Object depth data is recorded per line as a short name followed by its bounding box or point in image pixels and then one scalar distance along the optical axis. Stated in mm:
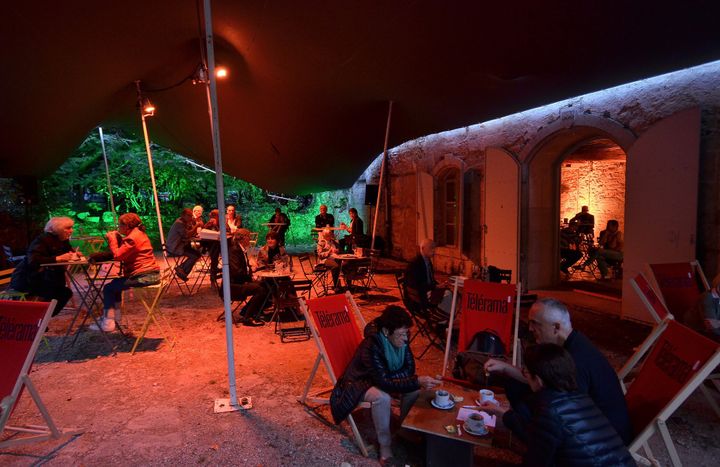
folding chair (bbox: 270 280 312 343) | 5379
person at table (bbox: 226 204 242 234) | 8469
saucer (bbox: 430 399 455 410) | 2665
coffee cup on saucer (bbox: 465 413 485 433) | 2343
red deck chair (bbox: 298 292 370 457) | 3303
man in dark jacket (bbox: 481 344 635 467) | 1814
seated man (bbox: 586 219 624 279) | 8266
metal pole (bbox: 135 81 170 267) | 6746
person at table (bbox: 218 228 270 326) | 5812
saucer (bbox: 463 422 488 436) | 2316
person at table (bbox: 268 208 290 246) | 11691
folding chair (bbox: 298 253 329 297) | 7568
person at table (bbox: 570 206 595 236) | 10336
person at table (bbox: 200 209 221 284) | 7555
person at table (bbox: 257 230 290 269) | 9352
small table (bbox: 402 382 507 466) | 2346
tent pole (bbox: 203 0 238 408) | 3135
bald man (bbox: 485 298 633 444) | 2236
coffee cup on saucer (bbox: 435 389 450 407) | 2680
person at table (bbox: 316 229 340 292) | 8891
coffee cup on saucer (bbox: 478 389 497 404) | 2662
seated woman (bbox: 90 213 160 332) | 5105
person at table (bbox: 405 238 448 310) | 4758
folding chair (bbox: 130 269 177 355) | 4793
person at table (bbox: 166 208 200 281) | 7090
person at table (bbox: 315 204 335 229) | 11483
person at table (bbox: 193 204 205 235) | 8491
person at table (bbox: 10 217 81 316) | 4555
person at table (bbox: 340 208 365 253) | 10266
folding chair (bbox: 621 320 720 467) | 2205
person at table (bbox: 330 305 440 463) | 2824
